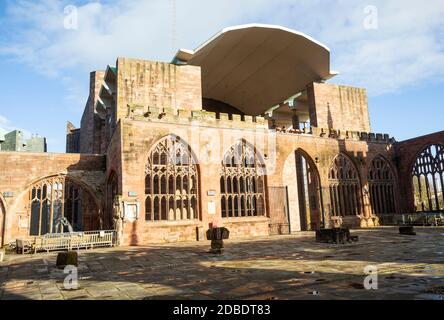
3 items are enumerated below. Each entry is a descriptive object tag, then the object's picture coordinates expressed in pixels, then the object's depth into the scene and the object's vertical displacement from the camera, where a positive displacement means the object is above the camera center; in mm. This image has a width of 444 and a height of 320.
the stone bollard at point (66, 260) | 9586 -1418
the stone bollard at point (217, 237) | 11852 -1207
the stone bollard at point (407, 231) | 16391 -1663
